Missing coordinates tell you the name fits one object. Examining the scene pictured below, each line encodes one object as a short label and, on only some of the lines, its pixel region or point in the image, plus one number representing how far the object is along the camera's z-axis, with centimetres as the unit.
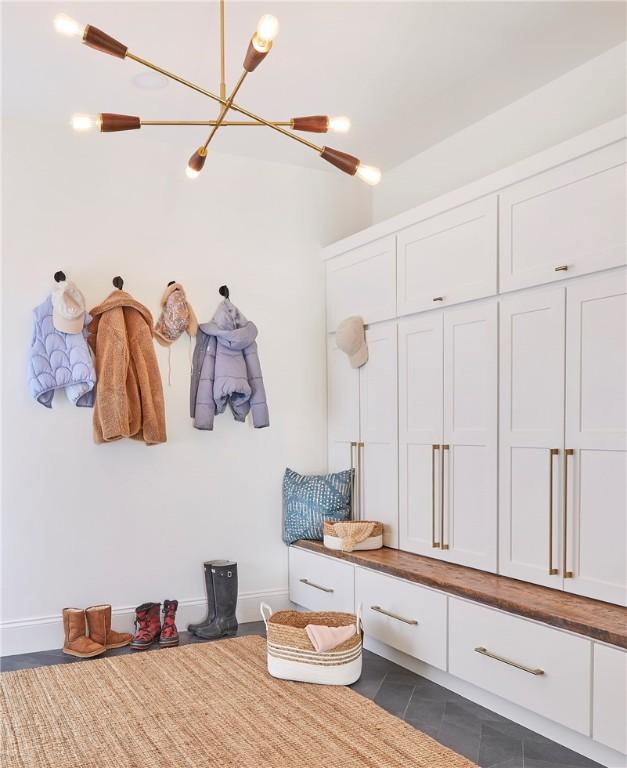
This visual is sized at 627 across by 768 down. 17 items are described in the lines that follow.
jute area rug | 230
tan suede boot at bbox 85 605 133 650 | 363
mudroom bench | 235
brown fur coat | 366
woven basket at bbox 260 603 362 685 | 299
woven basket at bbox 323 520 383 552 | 376
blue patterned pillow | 412
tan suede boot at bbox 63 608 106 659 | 355
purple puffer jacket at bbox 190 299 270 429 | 405
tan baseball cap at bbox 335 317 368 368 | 404
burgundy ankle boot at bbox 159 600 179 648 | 373
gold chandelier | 192
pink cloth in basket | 300
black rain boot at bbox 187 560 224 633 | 395
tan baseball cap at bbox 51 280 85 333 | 356
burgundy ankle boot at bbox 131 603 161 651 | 370
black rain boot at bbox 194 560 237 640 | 389
